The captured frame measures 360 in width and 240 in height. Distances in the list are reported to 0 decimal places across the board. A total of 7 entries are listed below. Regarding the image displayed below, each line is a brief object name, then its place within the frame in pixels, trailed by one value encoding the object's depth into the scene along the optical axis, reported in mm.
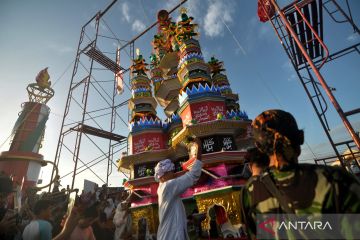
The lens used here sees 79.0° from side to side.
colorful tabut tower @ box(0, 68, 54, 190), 18875
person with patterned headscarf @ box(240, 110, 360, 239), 1304
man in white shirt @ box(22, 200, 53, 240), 3268
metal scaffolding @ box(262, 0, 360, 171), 5859
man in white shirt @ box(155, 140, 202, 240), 3197
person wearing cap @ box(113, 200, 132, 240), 6504
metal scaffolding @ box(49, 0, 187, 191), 17688
